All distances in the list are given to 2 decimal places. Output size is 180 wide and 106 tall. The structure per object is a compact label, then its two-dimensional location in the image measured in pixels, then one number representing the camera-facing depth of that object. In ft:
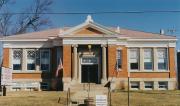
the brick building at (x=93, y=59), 154.40
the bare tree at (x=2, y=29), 225.60
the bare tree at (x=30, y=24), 231.30
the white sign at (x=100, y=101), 90.27
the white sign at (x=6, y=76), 114.52
